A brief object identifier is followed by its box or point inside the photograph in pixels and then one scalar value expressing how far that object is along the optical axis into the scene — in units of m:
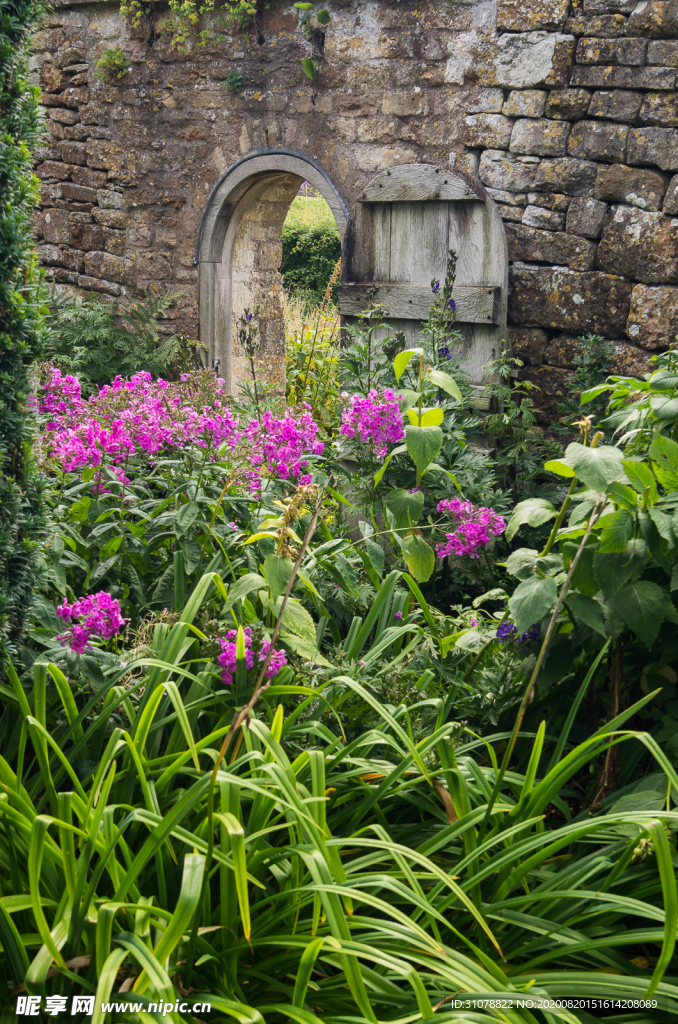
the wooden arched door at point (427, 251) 3.96
